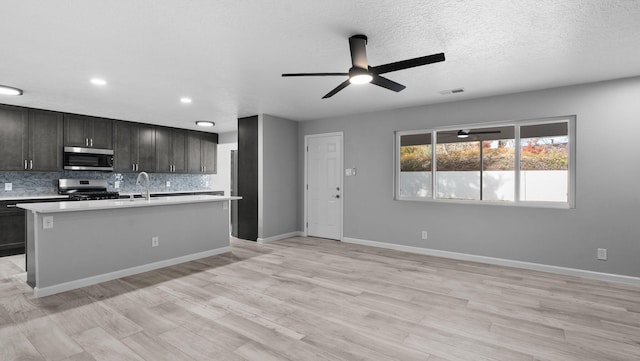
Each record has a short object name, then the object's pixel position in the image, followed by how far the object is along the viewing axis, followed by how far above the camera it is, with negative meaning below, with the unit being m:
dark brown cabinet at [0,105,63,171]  4.87 +0.66
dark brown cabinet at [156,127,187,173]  6.83 +0.64
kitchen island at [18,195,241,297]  3.17 -0.74
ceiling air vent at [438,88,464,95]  4.14 +1.18
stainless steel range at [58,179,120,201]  5.48 -0.21
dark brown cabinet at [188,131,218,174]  7.44 +0.65
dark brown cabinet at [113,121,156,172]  6.16 +0.64
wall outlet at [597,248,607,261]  3.71 -0.94
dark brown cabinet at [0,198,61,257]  4.64 -0.78
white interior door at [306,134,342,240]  5.97 -0.17
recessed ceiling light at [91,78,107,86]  3.70 +1.20
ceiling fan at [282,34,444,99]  2.51 +0.91
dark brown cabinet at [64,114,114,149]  5.50 +0.88
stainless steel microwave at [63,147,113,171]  5.45 +0.36
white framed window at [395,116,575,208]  4.08 +0.21
